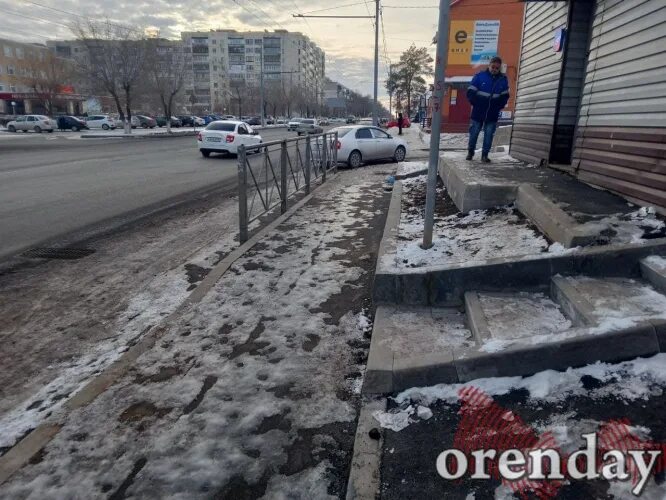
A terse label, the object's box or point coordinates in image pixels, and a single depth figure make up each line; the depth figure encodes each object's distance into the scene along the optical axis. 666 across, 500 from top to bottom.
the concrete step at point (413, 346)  2.82
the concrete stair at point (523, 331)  2.71
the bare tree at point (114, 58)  33.88
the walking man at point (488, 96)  7.98
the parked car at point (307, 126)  42.88
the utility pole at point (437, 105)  4.10
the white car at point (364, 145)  15.23
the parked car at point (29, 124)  40.47
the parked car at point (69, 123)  43.22
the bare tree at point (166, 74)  40.06
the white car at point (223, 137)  18.08
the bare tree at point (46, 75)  58.09
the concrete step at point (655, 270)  3.18
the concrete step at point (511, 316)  3.08
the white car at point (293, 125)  49.91
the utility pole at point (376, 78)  28.02
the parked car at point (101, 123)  46.53
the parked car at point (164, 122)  56.41
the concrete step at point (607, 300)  2.83
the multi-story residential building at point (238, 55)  120.31
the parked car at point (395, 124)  45.97
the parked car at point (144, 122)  53.12
